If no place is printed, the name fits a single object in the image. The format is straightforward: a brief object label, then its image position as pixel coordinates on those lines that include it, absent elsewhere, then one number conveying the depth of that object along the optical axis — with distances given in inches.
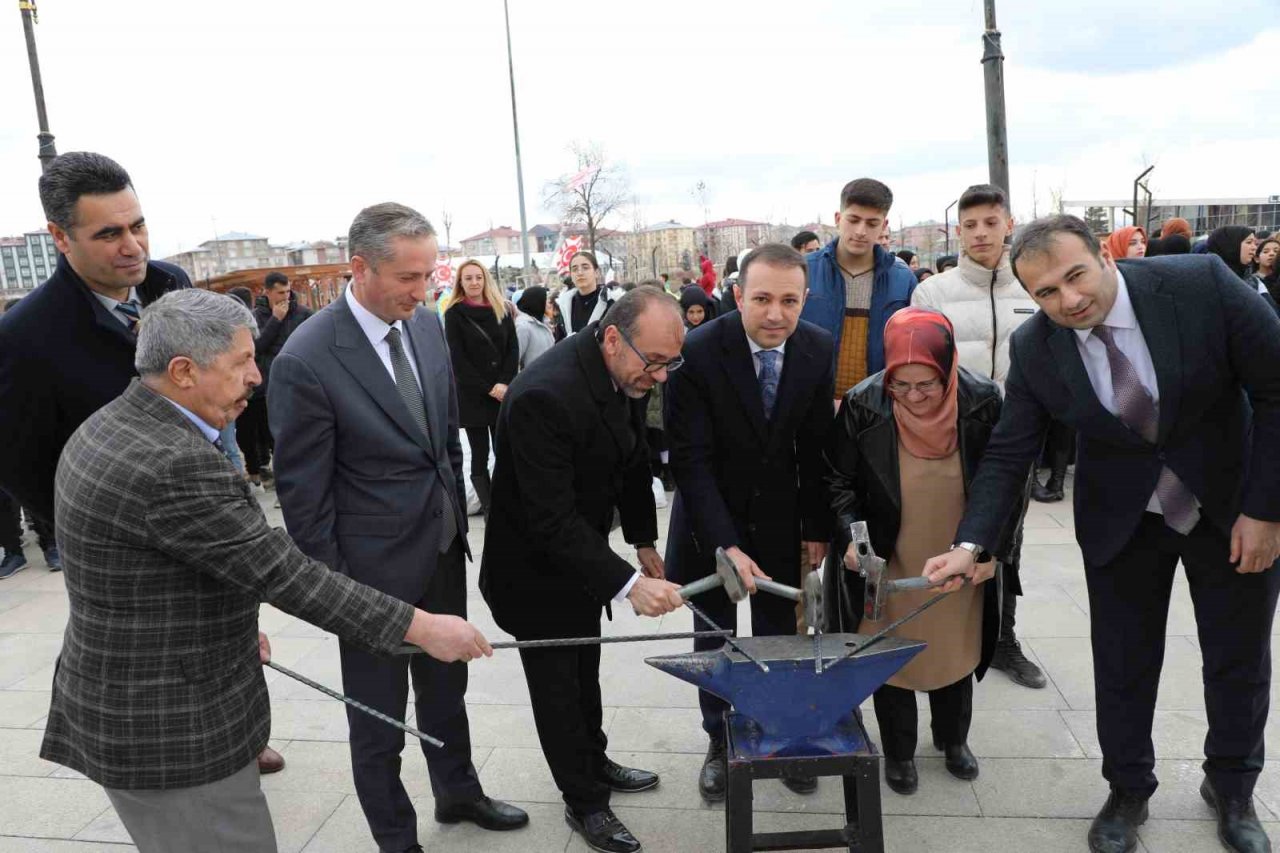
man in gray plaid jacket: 65.5
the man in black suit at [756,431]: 106.8
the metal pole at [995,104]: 271.7
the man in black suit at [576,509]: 94.2
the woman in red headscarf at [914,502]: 106.1
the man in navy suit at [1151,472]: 88.4
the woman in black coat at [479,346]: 232.4
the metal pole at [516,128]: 683.4
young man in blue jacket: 142.7
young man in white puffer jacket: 150.3
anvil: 82.5
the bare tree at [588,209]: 1141.7
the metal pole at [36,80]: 313.9
